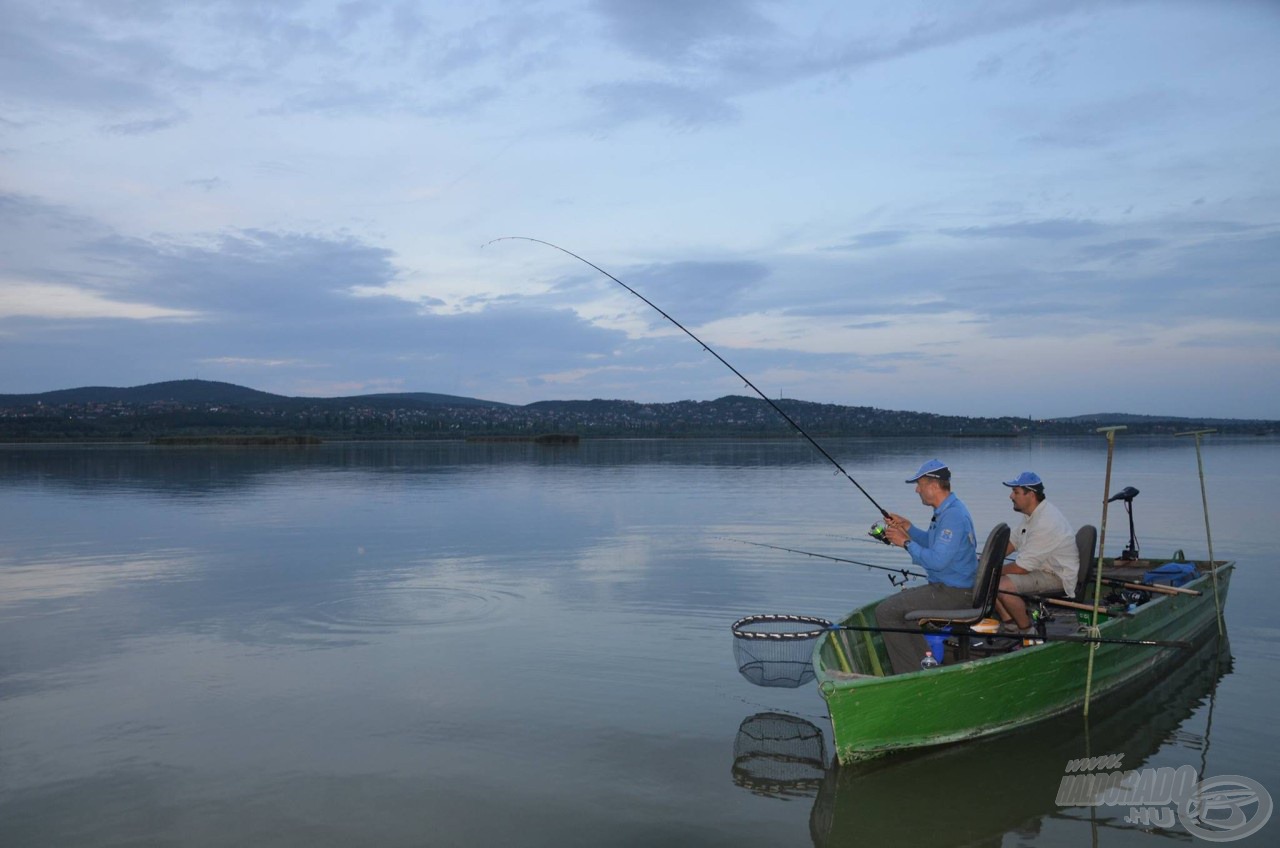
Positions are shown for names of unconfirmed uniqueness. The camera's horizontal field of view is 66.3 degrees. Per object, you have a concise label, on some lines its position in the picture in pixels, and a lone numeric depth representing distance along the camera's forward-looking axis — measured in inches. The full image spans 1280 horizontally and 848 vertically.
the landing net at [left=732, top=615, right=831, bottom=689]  340.5
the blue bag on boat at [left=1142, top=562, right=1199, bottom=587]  516.1
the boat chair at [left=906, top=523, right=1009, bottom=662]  332.2
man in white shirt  378.6
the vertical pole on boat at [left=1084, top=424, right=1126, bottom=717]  354.9
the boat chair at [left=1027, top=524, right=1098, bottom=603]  415.8
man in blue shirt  344.8
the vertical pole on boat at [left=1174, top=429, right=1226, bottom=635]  490.0
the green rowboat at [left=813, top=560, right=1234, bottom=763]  300.4
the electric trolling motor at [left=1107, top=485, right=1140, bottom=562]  546.0
